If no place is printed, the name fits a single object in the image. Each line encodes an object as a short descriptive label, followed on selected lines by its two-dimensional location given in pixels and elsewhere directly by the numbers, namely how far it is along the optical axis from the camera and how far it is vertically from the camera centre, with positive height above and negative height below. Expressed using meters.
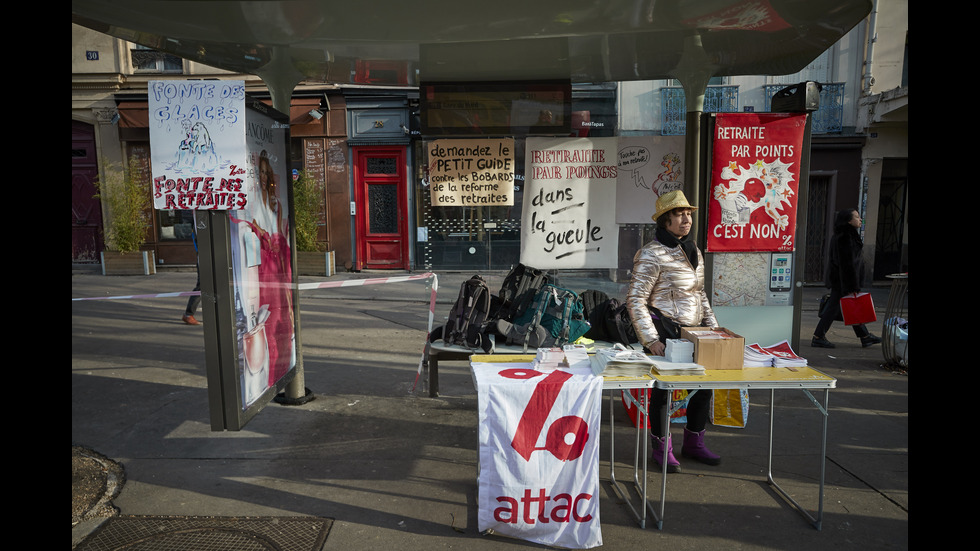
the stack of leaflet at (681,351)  3.64 -0.78
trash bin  6.86 -1.23
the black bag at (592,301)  5.12 -0.69
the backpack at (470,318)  4.92 -0.79
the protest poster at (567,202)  5.54 +0.17
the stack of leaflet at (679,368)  3.44 -0.83
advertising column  3.79 +0.12
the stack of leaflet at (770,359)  3.67 -0.84
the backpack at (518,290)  5.08 -0.60
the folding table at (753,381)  3.34 -0.88
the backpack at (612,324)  4.91 -0.84
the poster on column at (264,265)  4.28 -0.34
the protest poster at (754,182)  5.17 +0.32
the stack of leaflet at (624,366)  3.45 -0.82
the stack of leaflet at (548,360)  3.67 -0.85
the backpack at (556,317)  4.85 -0.77
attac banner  3.25 -1.26
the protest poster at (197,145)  3.76 +0.47
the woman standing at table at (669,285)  4.13 -0.44
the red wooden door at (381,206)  15.12 +0.36
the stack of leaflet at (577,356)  3.74 -0.85
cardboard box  3.53 -0.76
